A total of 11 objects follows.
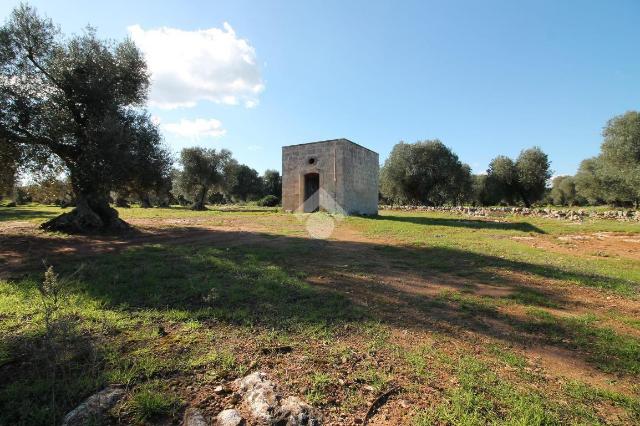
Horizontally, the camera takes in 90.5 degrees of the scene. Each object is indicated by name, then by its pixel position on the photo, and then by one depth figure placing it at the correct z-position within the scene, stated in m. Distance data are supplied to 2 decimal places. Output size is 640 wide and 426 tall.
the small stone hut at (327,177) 23.16
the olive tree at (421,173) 39.38
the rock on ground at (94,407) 2.45
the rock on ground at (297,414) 2.49
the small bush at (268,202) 48.41
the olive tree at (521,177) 41.44
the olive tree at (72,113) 11.12
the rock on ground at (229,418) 2.49
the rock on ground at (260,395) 2.58
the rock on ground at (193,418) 2.48
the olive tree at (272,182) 64.72
